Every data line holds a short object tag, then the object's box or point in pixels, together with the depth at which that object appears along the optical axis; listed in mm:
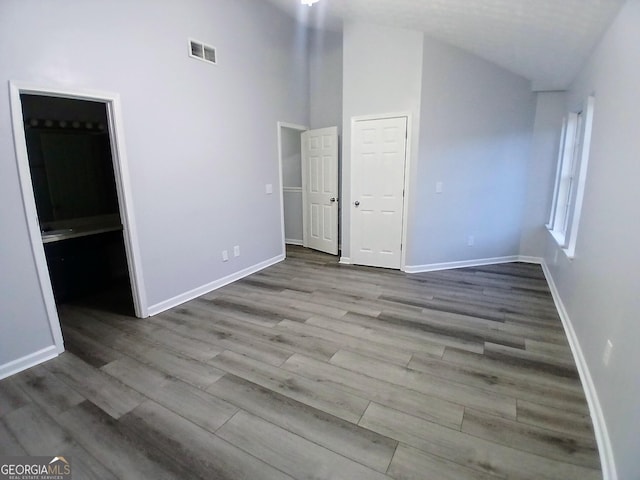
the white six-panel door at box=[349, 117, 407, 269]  4109
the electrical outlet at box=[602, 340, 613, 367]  1706
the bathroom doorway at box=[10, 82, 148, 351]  2998
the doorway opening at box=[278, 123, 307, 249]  5778
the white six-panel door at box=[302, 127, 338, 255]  4941
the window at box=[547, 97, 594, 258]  2791
